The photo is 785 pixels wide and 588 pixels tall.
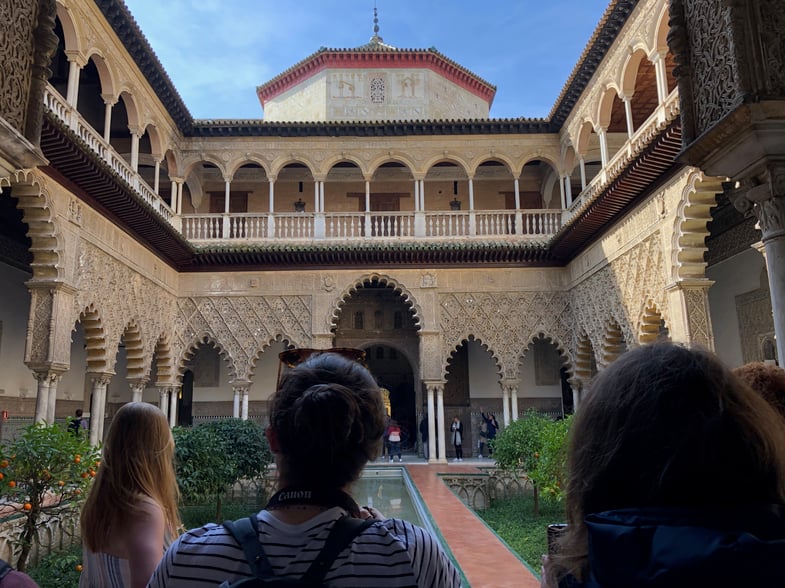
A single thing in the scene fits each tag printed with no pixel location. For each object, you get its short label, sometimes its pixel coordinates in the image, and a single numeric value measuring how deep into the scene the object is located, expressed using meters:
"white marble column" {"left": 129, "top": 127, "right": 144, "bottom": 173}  11.07
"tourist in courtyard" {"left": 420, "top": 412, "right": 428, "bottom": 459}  14.76
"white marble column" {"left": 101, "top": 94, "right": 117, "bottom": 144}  10.05
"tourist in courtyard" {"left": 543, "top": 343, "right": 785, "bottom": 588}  0.75
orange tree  4.95
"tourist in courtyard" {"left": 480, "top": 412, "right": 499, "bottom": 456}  14.89
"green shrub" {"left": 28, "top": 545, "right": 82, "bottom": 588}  5.27
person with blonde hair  1.77
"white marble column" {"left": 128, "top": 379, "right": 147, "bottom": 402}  12.05
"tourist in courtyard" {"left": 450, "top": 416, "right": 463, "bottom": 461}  14.11
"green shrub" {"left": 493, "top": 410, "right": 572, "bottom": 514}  7.14
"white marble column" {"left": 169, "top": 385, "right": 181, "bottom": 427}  13.18
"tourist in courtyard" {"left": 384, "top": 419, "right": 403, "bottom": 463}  13.81
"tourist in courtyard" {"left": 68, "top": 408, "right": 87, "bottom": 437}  12.11
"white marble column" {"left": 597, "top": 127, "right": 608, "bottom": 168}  11.08
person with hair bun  1.03
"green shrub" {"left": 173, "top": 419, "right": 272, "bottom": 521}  7.77
